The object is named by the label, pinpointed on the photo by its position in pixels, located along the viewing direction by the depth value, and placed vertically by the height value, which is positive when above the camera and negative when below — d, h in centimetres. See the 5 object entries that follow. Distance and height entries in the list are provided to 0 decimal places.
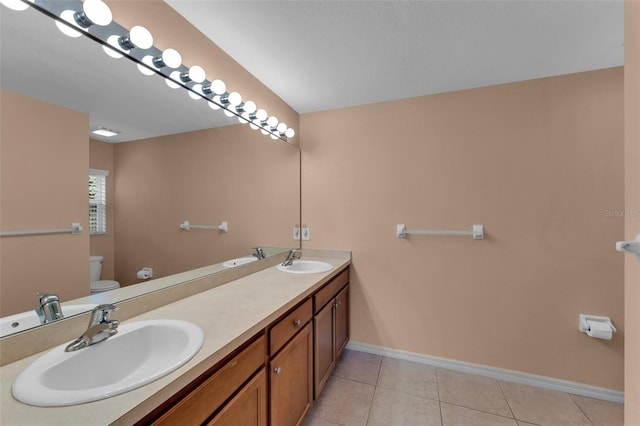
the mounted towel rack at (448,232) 196 -16
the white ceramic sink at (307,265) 211 -46
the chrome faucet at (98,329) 81 -40
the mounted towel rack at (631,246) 66 -9
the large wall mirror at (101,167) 79 +20
